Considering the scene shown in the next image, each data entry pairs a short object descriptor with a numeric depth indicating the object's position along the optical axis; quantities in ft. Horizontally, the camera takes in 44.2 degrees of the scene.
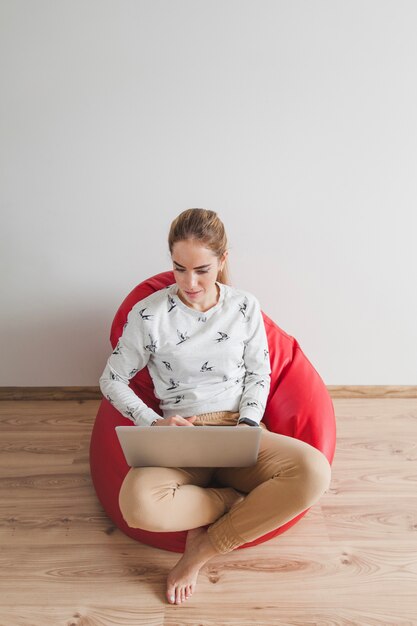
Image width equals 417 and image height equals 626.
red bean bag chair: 5.42
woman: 4.74
